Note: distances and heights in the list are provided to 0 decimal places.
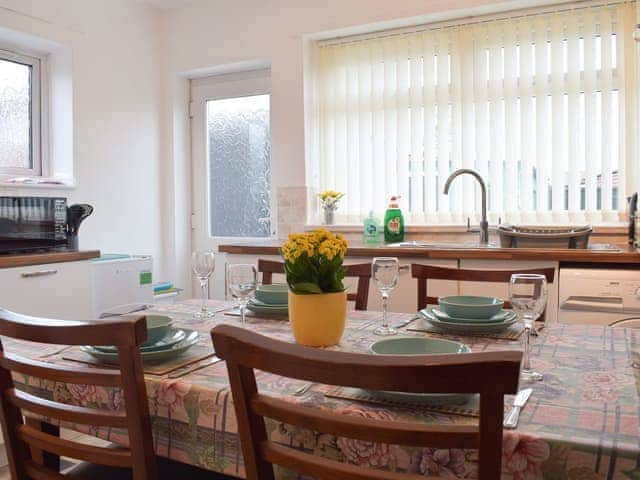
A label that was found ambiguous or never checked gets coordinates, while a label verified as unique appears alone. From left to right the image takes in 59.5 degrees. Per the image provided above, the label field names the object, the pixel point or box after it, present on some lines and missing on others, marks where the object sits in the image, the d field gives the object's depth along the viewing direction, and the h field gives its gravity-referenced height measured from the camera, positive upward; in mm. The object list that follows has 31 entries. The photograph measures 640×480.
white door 4023 +576
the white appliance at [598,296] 2271 -256
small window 3324 +779
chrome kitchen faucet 3078 +223
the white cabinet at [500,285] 2389 -227
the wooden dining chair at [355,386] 612 -182
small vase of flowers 3574 +225
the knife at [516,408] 789 -262
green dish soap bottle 3344 +70
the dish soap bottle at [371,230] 3453 +44
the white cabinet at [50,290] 2596 -236
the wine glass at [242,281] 1440 -109
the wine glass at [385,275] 1387 -95
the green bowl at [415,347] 1084 -218
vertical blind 2984 +696
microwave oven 2703 +95
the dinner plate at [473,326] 1347 -220
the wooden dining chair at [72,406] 879 -288
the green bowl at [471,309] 1397 -186
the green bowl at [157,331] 1225 -204
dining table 743 -270
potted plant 1248 -110
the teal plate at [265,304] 1668 -200
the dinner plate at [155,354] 1129 -231
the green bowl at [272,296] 1720 -178
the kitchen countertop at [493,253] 2348 -80
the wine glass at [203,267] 1669 -82
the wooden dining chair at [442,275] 1790 -127
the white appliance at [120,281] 3129 -235
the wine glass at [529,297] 1099 -123
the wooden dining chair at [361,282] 1941 -158
